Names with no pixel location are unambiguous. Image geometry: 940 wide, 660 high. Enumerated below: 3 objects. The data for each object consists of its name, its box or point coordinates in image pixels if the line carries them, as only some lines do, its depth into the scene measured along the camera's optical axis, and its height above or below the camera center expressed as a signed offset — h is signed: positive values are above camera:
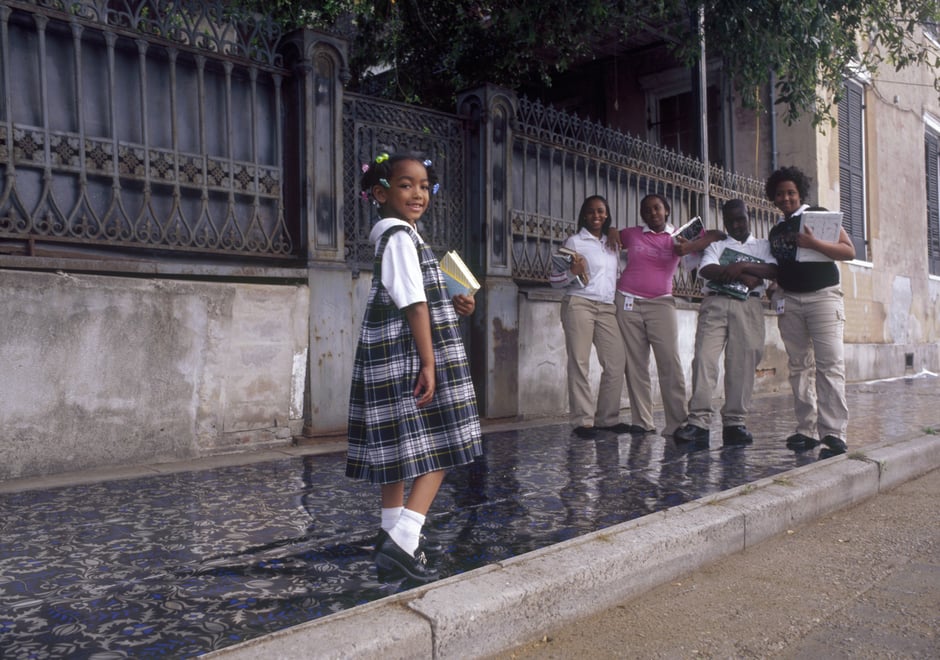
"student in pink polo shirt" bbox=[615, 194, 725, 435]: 6.16 +0.19
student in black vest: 5.40 +0.03
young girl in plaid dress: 2.75 -0.17
